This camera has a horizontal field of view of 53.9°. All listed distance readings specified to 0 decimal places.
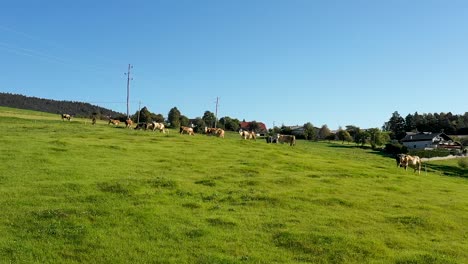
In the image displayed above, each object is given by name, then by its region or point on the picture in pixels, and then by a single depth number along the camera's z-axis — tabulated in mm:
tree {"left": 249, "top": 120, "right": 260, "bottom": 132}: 182938
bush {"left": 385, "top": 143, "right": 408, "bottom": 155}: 94350
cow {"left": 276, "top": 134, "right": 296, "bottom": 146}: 58841
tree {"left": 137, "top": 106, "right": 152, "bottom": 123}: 110375
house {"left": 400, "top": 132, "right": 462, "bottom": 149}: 123900
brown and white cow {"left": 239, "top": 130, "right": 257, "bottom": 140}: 58594
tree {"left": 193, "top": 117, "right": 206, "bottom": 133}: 122188
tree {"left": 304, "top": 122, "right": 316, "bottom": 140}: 135938
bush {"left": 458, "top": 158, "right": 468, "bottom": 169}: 74312
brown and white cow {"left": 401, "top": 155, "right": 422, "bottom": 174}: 42750
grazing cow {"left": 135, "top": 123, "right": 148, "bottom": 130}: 54606
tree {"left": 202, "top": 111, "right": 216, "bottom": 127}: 131025
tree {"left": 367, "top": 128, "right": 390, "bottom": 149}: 112238
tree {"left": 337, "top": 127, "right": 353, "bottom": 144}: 132125
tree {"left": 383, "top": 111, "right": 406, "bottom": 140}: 196750
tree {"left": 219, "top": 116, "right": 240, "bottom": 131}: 138125
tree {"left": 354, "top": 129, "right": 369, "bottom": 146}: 122669
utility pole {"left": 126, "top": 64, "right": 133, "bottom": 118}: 76931
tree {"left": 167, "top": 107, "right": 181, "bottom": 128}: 121369
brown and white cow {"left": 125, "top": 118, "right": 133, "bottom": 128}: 61228
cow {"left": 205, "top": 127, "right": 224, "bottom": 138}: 54750
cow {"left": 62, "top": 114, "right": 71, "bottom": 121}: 74088
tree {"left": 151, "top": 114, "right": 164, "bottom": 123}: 113225
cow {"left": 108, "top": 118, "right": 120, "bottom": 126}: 65938
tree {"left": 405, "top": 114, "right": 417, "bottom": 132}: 190600
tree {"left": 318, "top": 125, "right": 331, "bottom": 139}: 157000
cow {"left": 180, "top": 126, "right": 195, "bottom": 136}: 52438
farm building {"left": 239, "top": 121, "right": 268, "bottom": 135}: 182500
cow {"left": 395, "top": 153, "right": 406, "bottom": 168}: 43188
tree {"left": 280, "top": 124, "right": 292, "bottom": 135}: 144125
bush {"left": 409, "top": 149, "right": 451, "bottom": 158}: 86062
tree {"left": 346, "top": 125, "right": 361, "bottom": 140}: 133750
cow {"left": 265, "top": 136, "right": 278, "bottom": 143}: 59616
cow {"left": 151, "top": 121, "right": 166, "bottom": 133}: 53662
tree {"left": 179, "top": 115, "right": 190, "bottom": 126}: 123069
